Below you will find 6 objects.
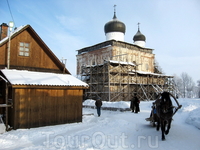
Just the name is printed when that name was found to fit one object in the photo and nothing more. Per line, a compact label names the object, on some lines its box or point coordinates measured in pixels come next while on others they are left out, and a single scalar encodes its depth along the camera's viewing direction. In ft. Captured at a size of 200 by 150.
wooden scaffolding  90.22
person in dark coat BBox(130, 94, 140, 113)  52.65
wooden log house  33.17
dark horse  24.41
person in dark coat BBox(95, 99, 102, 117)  49.26
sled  29.57
